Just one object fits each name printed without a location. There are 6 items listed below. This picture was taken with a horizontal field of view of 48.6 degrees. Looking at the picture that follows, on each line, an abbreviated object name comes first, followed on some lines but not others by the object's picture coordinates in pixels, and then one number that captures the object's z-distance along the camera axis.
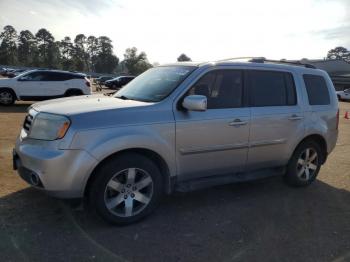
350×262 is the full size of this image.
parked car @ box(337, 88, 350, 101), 35.94
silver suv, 3.99
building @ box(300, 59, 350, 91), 67.40
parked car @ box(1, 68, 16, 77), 50.16
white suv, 16.28
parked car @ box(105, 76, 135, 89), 42.41
